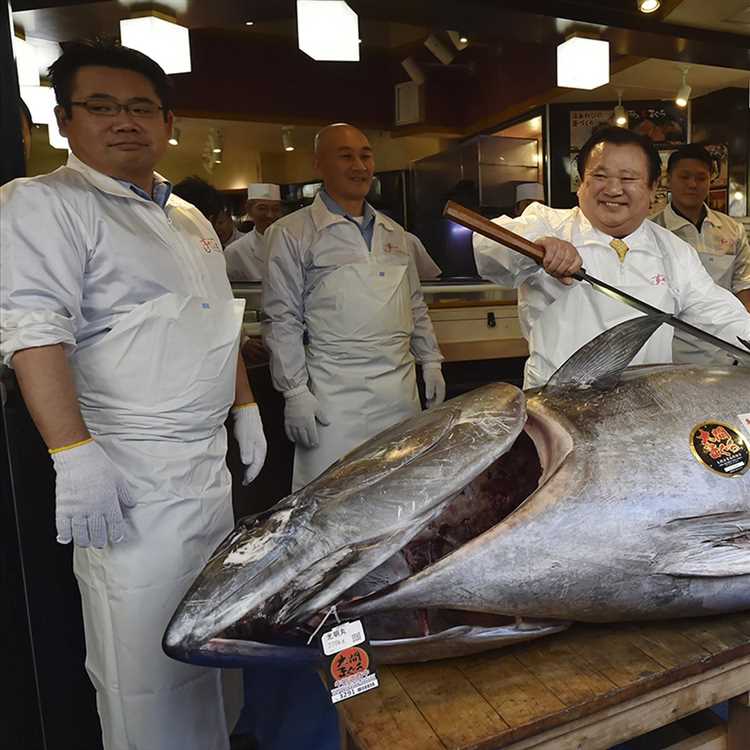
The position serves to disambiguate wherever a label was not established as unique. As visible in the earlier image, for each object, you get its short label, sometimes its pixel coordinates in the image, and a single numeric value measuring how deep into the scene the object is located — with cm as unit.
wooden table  104
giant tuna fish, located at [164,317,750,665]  104
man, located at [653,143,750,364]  349
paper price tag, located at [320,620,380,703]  104
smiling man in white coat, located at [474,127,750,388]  200
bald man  274
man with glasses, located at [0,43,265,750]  146
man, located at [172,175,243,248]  352
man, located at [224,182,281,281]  395
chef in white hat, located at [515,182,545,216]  820
